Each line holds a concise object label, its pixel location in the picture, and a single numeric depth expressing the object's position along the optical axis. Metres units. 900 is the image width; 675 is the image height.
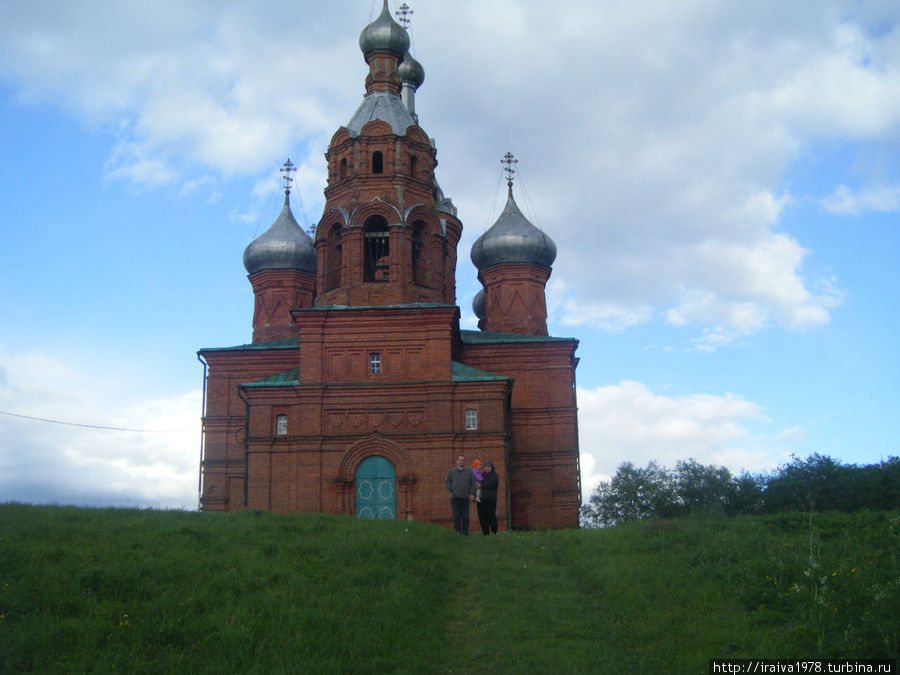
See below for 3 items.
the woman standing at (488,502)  15.52
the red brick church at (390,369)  21.92
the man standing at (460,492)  15.62
